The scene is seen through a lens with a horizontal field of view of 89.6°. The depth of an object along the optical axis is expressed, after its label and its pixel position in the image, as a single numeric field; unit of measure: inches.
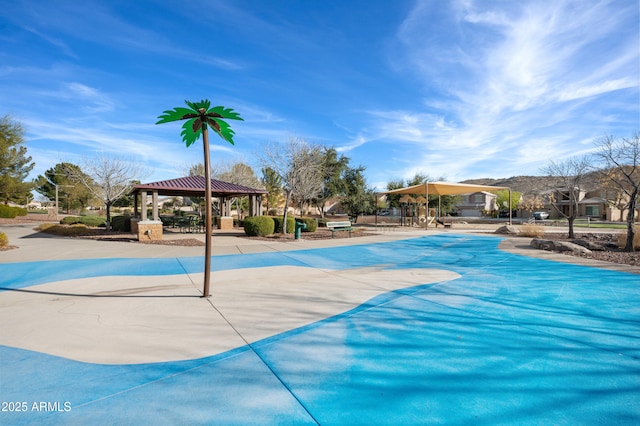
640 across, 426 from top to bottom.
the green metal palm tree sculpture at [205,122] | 214.2
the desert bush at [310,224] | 812.0
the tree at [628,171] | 443.8
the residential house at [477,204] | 2576.3
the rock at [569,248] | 431.5
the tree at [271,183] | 1445.6
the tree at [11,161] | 1154.9
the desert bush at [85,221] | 980.5
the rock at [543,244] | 466.1
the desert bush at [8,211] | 1184.8
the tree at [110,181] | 835.0
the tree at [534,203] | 1434.5
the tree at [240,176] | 1269.7
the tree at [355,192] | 1315.2
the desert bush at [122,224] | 819.4
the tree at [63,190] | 1740.5
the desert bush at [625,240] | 453.4
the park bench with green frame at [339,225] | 698.3
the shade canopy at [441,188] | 986.0
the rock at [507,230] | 760.3
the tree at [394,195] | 1497.3
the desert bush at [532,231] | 688.4
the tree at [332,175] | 1253.8
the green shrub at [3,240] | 467.8
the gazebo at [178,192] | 606.9
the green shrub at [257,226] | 684.7
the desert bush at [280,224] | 759.7
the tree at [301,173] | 745.0
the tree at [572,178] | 636.7
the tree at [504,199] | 2470.5
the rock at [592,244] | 483.8
